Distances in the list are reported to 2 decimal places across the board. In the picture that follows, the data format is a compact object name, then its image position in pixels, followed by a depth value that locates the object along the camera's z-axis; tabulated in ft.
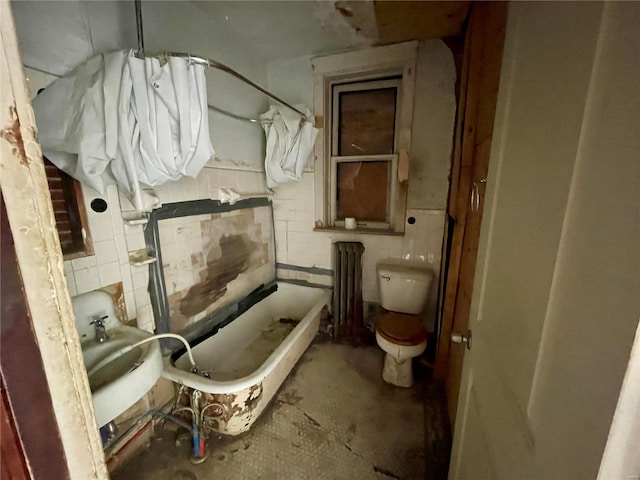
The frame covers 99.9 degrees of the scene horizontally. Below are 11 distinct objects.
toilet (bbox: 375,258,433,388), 5.96
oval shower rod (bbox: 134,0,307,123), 3.79
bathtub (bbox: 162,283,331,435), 4.81
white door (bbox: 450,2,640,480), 1.08
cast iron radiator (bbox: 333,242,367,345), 7.73
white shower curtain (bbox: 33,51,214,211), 3.47
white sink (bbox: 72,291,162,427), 3.24
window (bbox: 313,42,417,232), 7.00
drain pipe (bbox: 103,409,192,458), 4.43
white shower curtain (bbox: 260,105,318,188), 7.08
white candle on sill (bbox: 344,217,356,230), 7.86
